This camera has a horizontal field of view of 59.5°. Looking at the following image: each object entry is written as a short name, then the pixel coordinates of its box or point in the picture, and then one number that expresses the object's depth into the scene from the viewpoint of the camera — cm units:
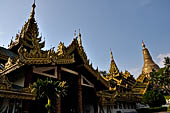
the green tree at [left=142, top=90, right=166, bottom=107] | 2684
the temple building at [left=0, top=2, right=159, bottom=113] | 746
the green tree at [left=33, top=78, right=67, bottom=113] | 725
